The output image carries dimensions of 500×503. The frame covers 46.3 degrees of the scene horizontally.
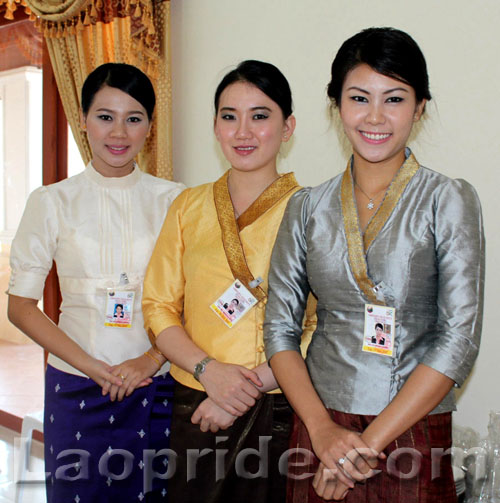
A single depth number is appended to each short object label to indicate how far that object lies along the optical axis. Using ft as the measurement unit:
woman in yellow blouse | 5.25
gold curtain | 9.44
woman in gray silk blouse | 4.09
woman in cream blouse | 6.18
